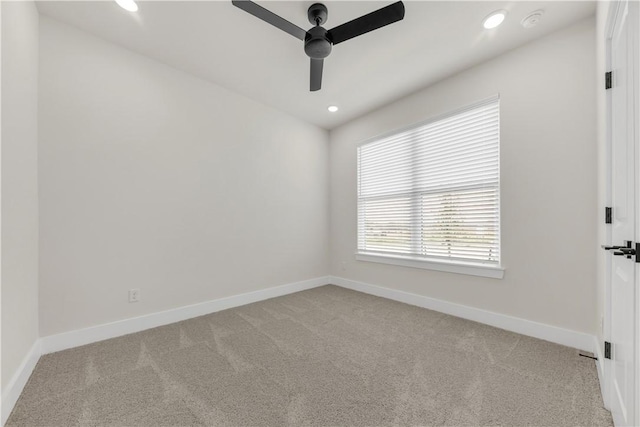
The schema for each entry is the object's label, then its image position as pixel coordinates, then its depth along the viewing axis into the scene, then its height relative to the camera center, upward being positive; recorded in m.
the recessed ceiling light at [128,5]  1.95 +1.60
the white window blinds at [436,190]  2.69 +0.27
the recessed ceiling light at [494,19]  2.05 +1.56
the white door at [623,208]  1.12 +0.01
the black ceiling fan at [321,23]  1.70 +1.33
